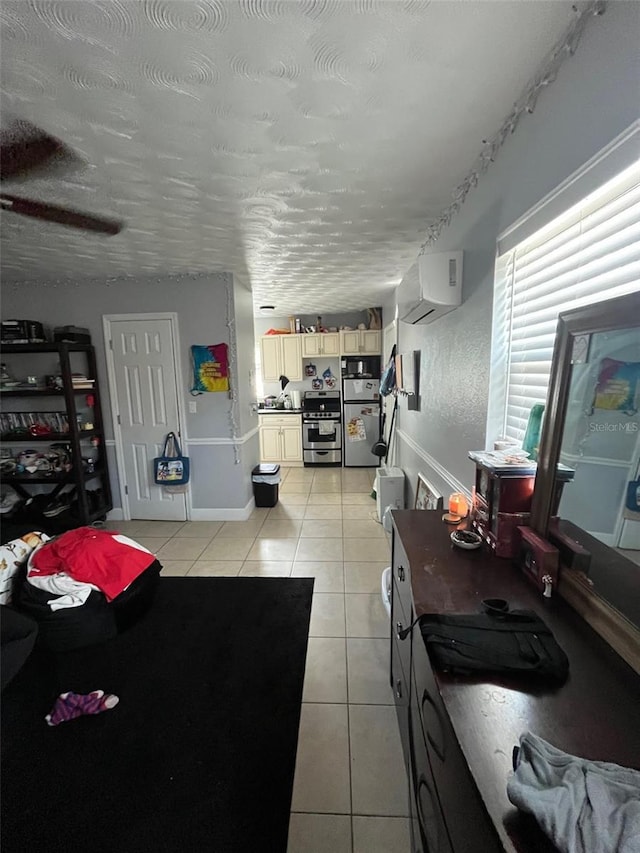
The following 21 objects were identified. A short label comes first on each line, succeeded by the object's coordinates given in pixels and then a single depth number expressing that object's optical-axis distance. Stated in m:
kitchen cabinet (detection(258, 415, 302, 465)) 5.73
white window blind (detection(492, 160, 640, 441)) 0.91
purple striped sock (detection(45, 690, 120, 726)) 1.61
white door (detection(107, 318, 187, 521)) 3.53
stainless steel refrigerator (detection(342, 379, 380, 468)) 5.46
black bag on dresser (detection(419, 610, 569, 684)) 0.71
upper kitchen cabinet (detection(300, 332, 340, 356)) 5.56
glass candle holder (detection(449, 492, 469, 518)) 1.49
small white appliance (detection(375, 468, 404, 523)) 3.46
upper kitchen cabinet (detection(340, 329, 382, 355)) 5.44
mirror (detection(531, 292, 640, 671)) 0.78
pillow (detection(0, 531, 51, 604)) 2.01
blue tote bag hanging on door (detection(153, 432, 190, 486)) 3.61
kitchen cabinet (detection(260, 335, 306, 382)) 5.71
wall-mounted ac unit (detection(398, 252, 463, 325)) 1.80
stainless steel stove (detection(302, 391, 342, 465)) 5.59
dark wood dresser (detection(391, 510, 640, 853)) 0.55
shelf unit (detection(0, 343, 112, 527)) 3.25
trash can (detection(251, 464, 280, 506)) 4.00
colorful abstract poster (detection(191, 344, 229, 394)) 3.49
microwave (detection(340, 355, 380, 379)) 5.50
